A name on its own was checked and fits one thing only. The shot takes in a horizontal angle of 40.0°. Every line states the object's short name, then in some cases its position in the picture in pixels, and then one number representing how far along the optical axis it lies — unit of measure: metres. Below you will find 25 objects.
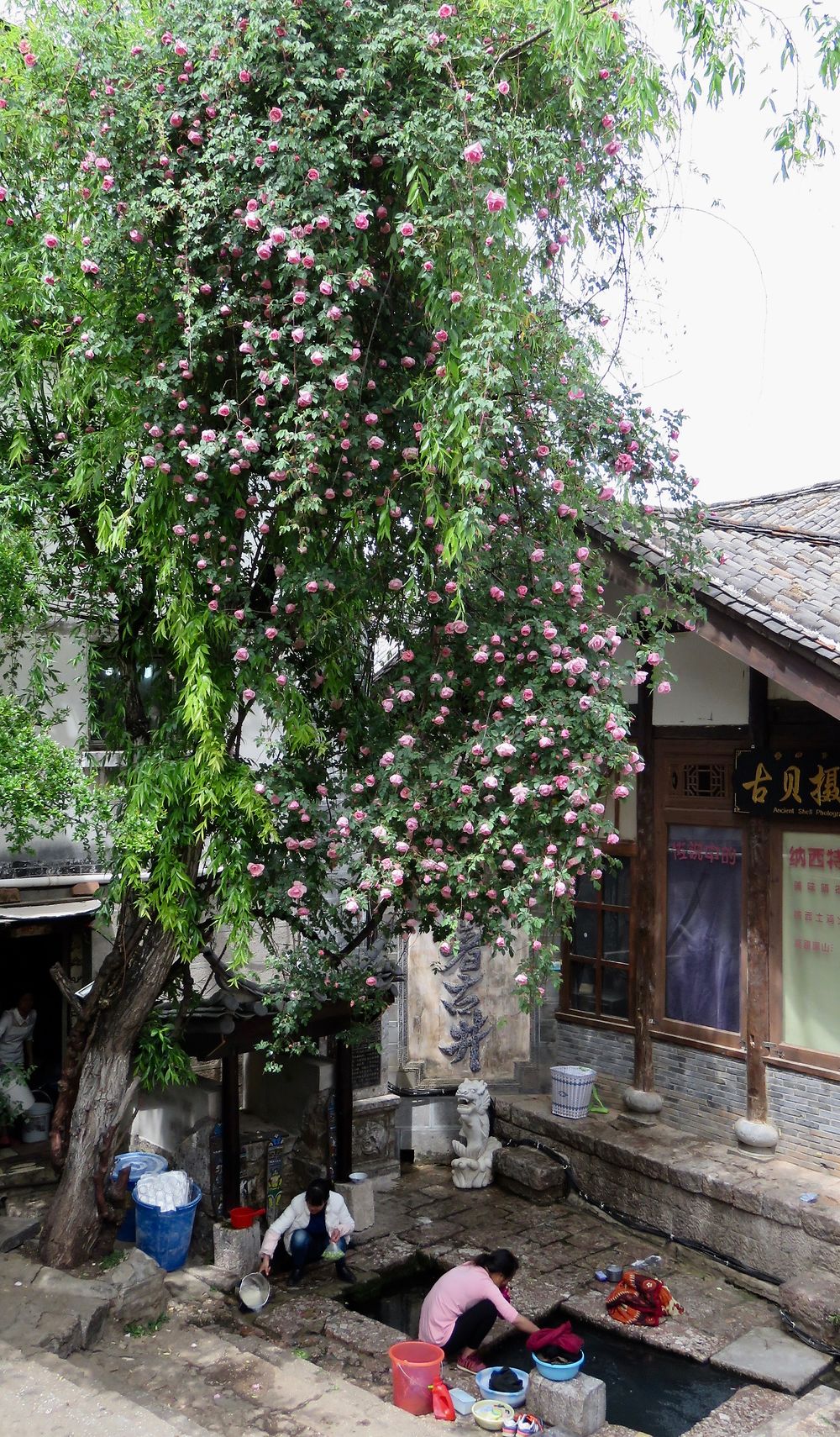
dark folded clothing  7.58
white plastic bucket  11.86
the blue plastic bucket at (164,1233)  9.18
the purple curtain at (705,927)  10.80
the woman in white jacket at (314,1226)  9.48
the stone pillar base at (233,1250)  9.32
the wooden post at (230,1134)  9.83
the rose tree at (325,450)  7.16
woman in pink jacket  8.06
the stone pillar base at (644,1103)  11.28
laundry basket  11.57
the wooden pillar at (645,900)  11.46
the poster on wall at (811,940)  9.90
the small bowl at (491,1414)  7.08
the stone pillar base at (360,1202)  10.49
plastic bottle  7.23
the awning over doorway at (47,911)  11.17
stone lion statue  11.69
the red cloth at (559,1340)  7.55
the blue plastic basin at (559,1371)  7.46
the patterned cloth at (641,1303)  8.93
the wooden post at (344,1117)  10.71
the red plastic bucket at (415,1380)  7.37
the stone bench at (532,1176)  11.35
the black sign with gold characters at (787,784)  9.82
